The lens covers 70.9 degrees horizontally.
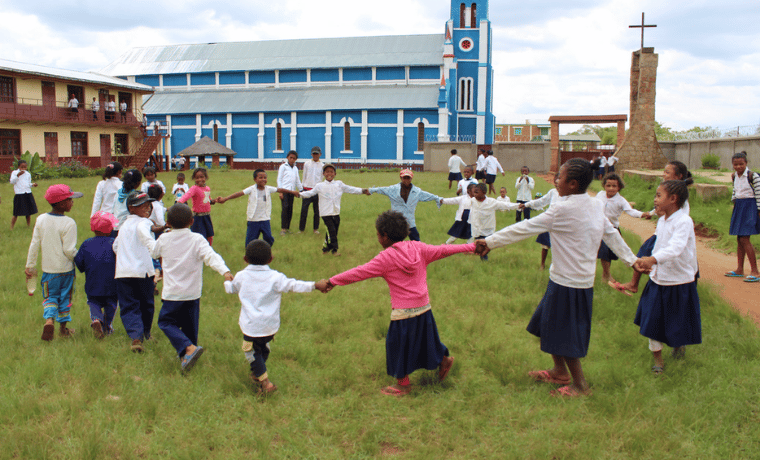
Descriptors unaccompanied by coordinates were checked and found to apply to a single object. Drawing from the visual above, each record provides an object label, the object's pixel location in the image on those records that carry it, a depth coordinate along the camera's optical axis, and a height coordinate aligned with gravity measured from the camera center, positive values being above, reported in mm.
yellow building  29922 +3588
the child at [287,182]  11438 -135
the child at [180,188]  9605 -250
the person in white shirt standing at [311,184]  12000 -180
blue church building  42500 +6881
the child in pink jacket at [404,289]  4332 -916
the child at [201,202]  8805 -457
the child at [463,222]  9234 -781
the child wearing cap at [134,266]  5285 -914
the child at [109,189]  7828 -231
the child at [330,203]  9891 -497
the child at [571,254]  4234 -605
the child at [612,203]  7297 -321
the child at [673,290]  4781 -994
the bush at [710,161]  23700 +877
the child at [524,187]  11984 -189
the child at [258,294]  4312 -960
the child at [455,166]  19566 +428
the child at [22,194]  12117 -496
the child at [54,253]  5508 -827
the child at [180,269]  4824 -853
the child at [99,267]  5496 -961
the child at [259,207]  9195 -548
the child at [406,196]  8438 -295
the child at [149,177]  7984 -45
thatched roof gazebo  35781 +1750
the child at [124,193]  6809 -254
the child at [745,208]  7980 -401
